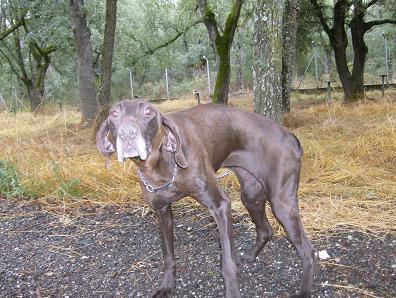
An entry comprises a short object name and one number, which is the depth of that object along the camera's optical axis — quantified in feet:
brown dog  7.98
